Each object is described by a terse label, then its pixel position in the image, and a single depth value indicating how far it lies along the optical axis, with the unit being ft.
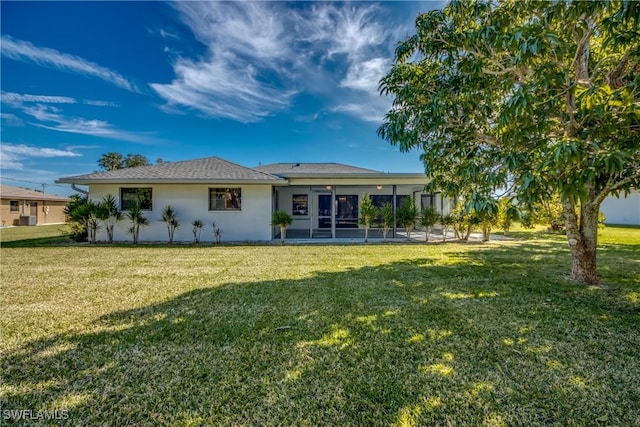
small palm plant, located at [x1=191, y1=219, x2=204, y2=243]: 38.03
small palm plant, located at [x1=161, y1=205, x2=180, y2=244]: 37.55
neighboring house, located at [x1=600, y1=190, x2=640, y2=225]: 65.21
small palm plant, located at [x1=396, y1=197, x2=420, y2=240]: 38.22
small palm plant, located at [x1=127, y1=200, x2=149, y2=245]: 36.45
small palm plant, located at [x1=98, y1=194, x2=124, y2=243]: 35.91
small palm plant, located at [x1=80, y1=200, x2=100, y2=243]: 35.50
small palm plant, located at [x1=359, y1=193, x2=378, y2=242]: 38.04
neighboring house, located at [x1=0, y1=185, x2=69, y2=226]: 73.46
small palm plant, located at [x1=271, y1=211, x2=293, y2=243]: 37.47
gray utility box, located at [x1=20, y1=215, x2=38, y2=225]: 77.27
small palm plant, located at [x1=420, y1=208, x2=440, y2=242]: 38.06
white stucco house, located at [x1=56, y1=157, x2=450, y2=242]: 37.14
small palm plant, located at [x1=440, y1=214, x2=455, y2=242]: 38.11
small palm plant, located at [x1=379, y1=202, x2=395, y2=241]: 38.75
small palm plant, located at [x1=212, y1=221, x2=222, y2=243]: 38.40
